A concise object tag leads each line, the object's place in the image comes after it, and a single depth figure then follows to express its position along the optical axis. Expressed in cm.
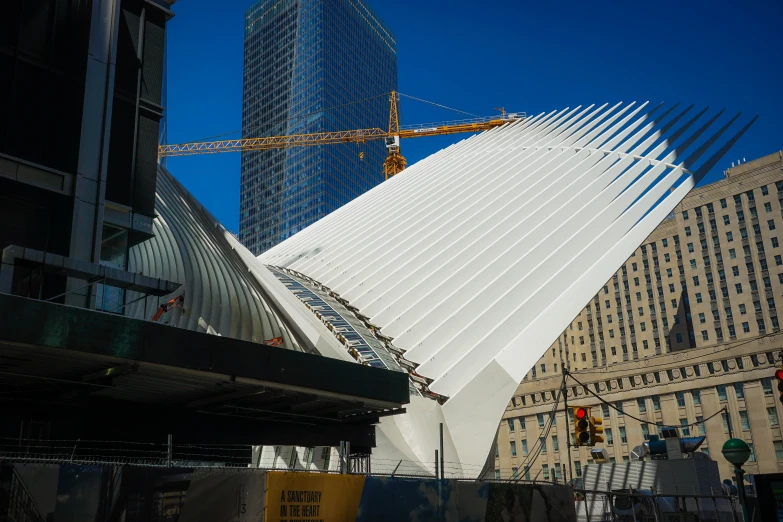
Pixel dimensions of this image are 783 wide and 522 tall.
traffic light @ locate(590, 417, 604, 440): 1930
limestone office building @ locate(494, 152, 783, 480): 7956
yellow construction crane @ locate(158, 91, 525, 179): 11356
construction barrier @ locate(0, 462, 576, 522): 919
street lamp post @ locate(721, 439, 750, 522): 1517
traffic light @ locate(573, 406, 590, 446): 1875
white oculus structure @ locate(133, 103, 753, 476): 2558
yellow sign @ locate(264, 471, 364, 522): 1069
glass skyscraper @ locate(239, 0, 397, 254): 17262
